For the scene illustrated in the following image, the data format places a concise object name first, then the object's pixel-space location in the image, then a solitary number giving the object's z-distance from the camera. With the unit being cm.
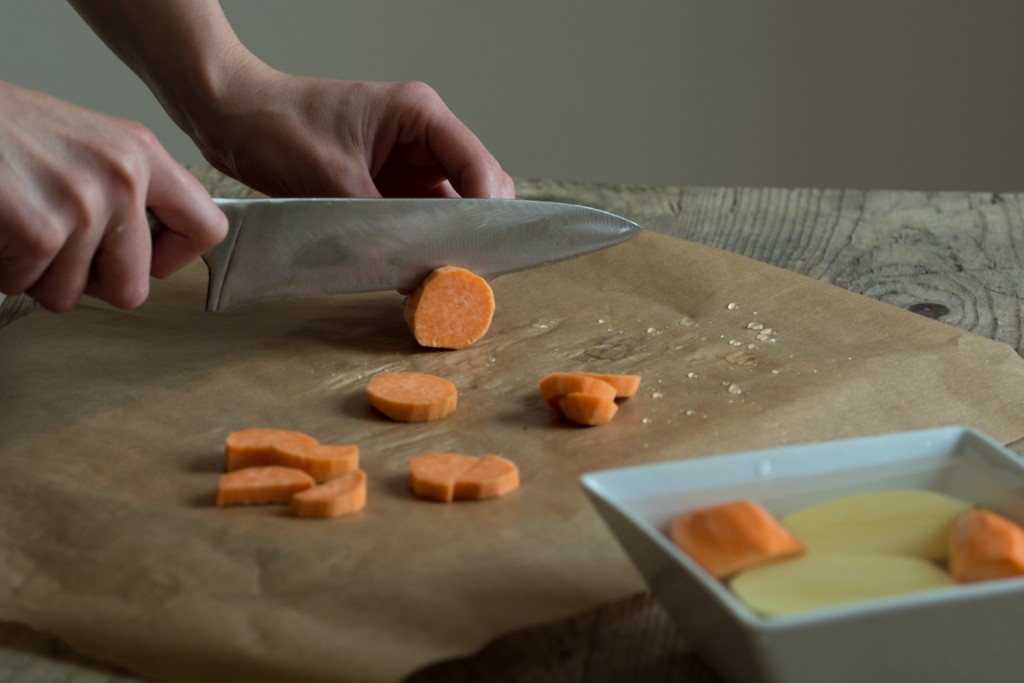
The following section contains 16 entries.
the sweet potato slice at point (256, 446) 96
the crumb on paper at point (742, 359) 105
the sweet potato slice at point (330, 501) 93
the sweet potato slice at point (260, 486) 94
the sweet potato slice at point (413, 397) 100
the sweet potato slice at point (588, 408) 99
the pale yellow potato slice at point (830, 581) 82
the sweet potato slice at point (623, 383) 101
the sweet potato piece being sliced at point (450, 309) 107
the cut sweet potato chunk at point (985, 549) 83
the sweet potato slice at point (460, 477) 94
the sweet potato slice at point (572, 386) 100
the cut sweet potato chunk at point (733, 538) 84
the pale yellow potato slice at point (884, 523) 85
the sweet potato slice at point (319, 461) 95
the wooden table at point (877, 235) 114
